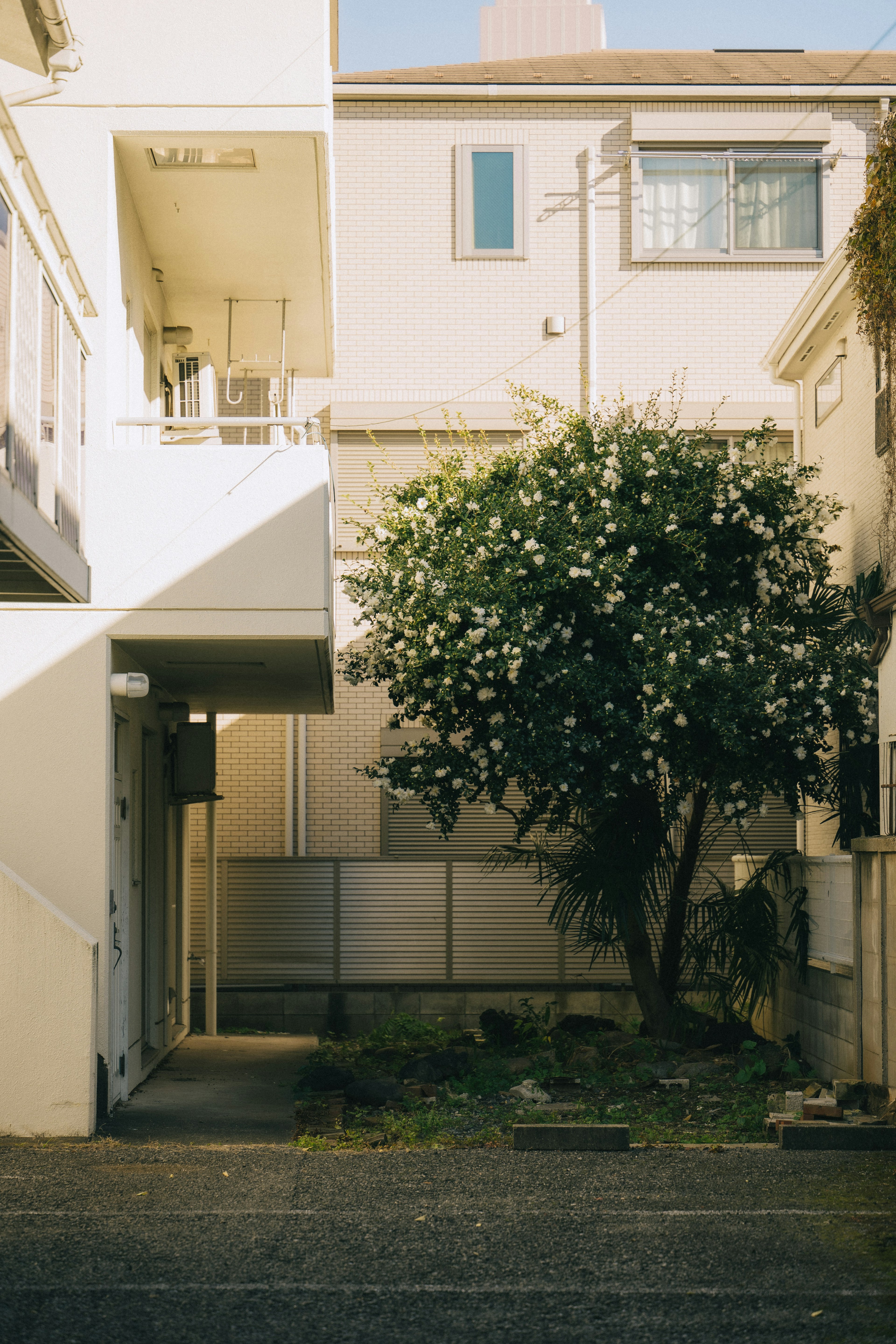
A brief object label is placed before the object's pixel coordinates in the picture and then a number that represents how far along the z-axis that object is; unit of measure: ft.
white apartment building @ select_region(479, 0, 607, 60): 80.28
